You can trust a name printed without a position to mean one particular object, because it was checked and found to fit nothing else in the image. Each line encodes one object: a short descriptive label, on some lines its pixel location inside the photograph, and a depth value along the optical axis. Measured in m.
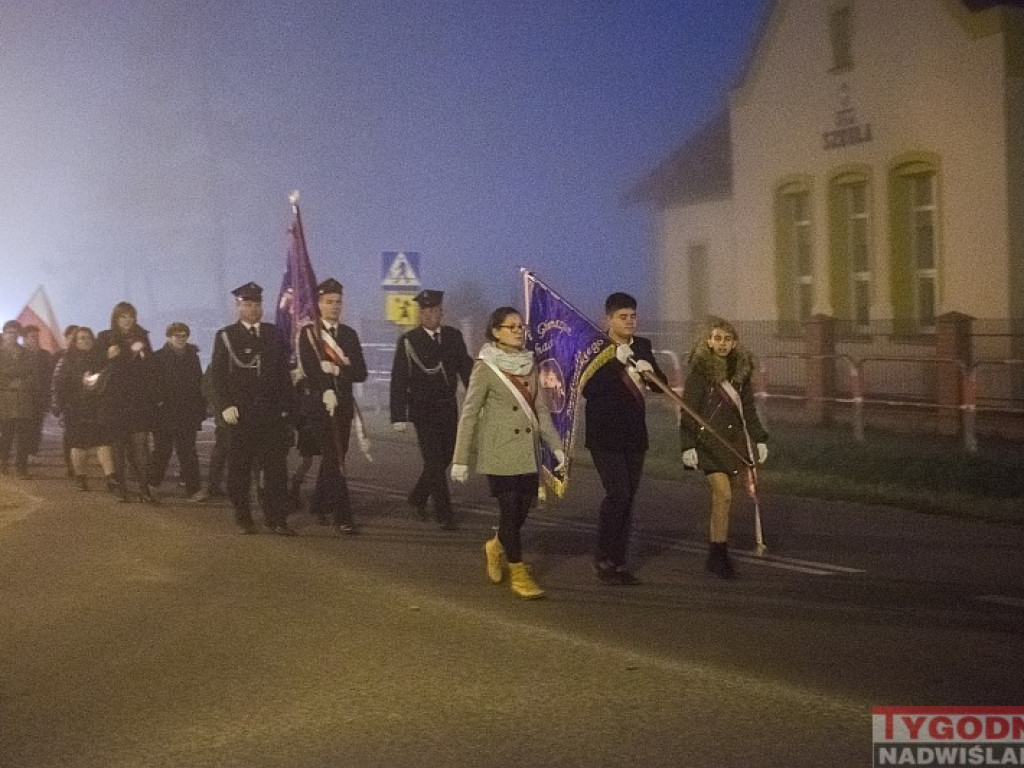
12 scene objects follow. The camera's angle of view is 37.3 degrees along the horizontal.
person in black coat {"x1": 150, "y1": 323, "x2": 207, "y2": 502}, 14.23
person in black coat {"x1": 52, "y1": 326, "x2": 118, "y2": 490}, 14.66
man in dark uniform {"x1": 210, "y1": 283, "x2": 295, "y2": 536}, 11.36
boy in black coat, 9.06
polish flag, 22.03
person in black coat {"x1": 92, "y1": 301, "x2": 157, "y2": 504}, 13.85
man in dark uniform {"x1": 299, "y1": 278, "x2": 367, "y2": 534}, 11.70
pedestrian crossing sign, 19.27
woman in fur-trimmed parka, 9.35
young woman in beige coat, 8.84
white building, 21.20
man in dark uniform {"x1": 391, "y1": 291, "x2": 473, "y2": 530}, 11.75
